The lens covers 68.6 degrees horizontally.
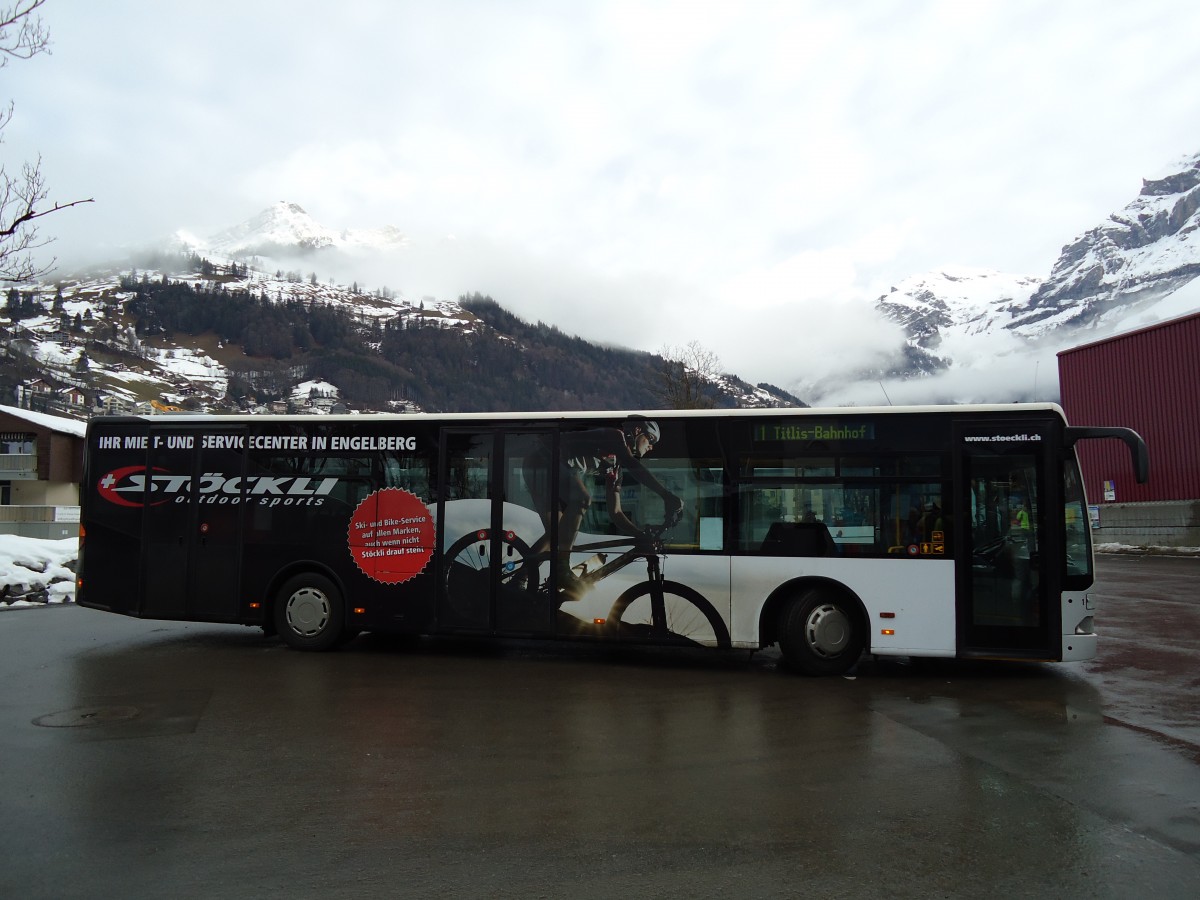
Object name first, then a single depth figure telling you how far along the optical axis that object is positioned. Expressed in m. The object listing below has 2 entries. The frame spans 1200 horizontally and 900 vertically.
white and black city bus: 8.79
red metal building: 33.00
